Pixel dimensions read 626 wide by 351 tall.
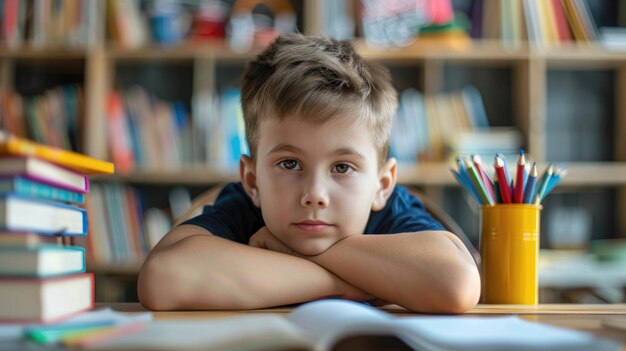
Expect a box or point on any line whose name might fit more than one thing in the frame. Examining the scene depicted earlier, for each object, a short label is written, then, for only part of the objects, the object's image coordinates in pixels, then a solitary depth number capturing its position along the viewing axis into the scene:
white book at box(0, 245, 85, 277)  0.71
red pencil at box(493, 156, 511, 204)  1.13
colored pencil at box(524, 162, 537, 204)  1.12
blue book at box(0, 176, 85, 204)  0.71
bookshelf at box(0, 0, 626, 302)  3.04
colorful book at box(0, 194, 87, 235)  0.71
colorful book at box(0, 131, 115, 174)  0.68
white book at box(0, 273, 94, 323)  0.72
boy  0.99
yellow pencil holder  1.14
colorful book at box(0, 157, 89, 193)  0.71
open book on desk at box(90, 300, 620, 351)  0.60
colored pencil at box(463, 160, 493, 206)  1.14
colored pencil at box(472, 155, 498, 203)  1.14
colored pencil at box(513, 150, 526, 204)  1.12
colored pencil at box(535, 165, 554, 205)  1.16
